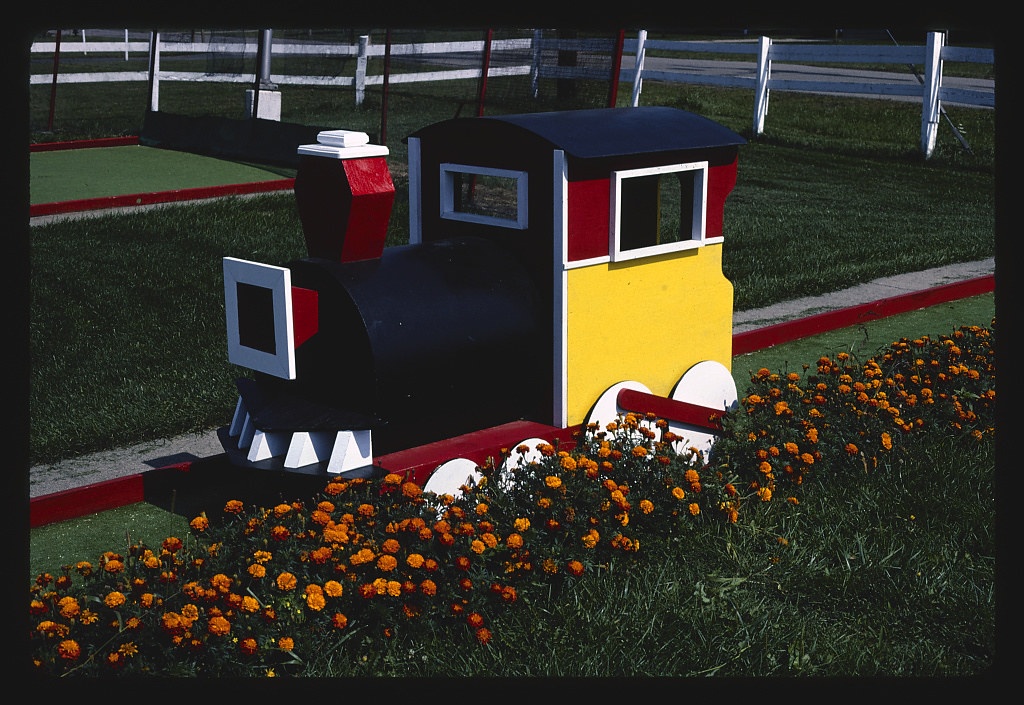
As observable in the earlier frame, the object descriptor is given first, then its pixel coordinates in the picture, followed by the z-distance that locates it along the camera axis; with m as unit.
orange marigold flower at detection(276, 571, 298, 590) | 3.48
